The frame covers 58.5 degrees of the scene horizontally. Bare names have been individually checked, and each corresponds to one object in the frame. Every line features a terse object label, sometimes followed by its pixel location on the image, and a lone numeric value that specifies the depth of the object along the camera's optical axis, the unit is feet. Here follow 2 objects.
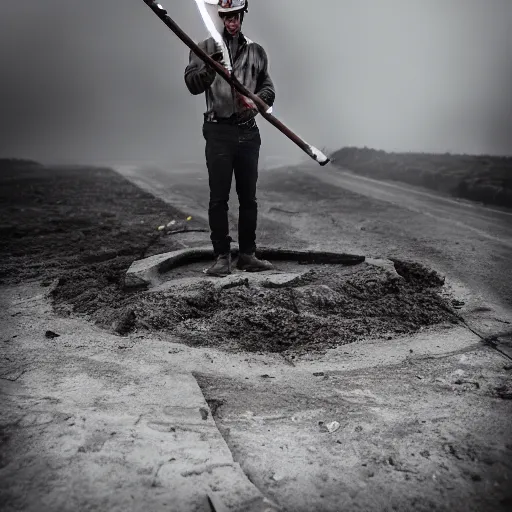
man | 10.38
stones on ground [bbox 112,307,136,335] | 9.12
